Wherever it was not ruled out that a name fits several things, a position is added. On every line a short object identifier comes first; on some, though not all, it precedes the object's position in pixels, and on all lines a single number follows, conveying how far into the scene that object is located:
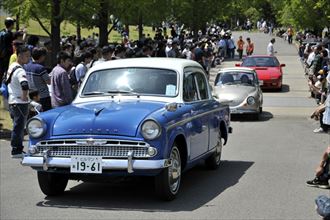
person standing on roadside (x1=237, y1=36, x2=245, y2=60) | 44.16
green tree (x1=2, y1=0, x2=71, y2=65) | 20.84
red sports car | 26.53
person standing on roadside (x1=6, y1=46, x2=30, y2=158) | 10.66
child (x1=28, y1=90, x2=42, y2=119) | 11.41
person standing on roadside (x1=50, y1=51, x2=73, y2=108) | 11.29
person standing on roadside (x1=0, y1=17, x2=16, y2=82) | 14.39
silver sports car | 18.20
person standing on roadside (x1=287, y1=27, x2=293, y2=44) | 63.53
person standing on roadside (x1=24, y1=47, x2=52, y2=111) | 11.45
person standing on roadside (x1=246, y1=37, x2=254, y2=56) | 42.25
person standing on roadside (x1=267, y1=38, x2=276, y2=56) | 37.88
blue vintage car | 7.45
